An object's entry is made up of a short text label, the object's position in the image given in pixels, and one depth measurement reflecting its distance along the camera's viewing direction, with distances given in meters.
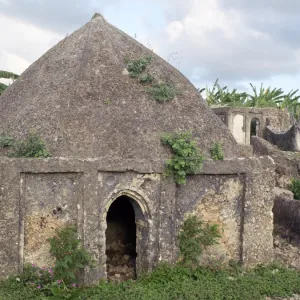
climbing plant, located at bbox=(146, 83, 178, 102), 9.66
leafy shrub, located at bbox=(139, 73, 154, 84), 9.78
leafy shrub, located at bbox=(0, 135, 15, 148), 8.77
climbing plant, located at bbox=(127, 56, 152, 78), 9.83
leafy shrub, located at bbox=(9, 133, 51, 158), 8.24
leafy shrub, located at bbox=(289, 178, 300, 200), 15.34
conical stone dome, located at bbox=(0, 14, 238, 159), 8.77
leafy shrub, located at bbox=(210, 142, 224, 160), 9.27
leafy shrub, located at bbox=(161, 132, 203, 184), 8.65
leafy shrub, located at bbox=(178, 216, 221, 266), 8.95
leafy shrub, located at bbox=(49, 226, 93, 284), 7.99
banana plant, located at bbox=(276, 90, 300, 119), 33.47
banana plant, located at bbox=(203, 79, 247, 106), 33.69
